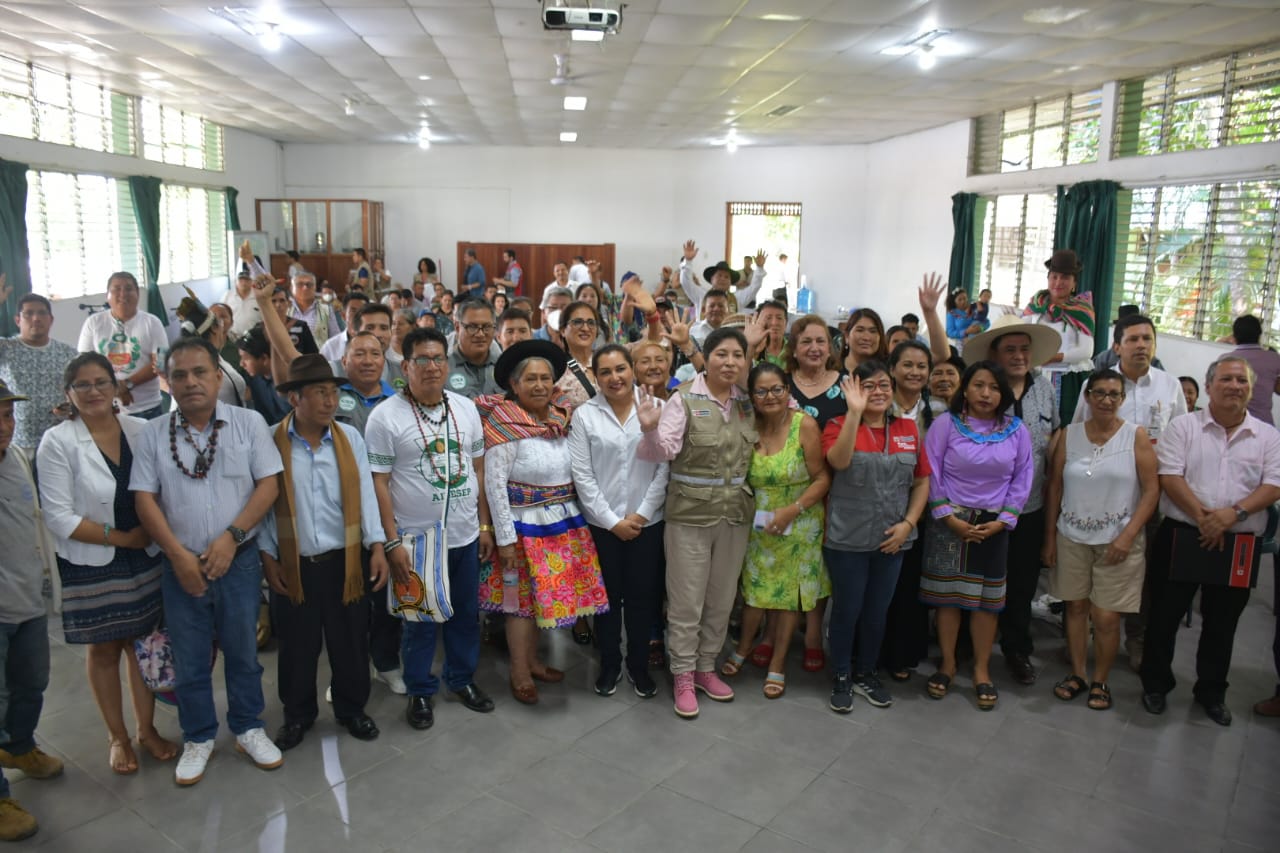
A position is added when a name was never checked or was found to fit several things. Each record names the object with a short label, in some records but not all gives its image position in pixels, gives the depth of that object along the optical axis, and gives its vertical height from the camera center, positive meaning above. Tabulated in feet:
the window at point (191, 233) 39.52 +2.34
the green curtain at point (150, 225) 34.83 +2.26
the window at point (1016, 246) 32.86 +2.26
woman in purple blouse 11.48 -2.66
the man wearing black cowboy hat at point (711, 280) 24.71 +0.40
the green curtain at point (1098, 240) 27.14 +2.06
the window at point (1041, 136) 29.53 +6.38
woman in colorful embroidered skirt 10.96 -2.84
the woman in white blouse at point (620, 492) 11.10 -2.66
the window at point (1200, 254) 21.86 +1.47
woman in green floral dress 11.32 -2.95
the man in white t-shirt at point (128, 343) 16.06 -1.23
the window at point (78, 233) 29.48 +1.68
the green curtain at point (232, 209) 45.06 +3.84
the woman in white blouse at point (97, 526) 8.95 -2.62
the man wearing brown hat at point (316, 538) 9.78 -2.97
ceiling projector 17.25 +5.60
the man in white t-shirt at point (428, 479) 10.37 -2.39
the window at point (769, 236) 52.80 +3.72
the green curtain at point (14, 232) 26.03 +1.35
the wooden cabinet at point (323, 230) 49.42 +3.17
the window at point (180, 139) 37.37 +6.70
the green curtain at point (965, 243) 36.91 +2.47
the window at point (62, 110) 27.81 +6.03
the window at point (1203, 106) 21.77 +5.67
